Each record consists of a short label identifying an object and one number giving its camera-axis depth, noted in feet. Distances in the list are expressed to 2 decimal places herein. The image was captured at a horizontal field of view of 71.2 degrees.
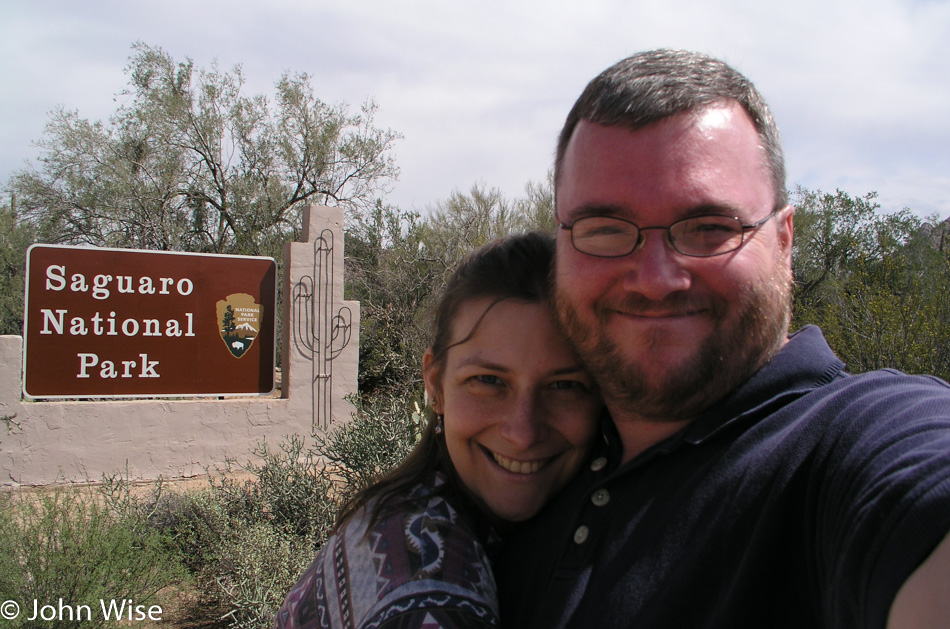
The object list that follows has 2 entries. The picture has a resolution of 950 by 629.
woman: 4.47
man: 3.01
